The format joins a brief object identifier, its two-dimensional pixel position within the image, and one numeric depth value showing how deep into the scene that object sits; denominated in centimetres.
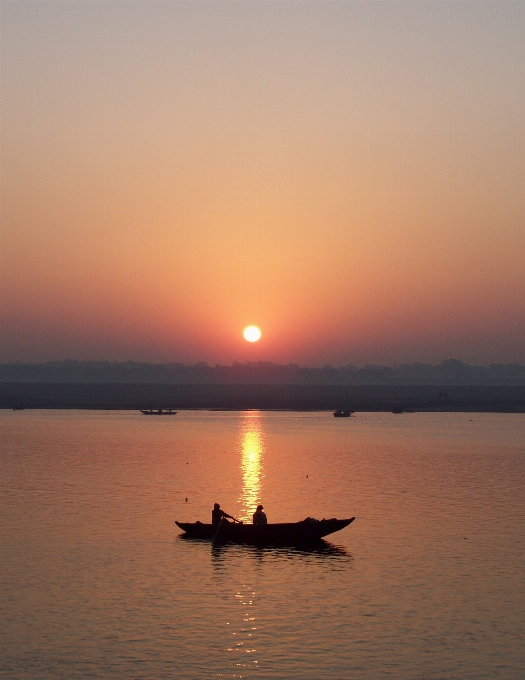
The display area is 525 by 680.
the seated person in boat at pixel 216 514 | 4625
